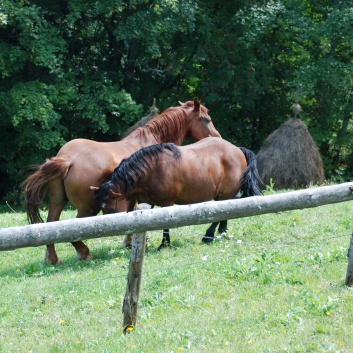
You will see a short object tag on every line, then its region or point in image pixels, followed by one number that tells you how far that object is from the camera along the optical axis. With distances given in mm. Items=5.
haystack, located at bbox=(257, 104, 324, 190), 38500
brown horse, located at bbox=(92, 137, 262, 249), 18172
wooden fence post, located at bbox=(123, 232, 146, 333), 10281
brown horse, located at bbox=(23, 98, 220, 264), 18547
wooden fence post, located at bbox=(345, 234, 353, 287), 12183
